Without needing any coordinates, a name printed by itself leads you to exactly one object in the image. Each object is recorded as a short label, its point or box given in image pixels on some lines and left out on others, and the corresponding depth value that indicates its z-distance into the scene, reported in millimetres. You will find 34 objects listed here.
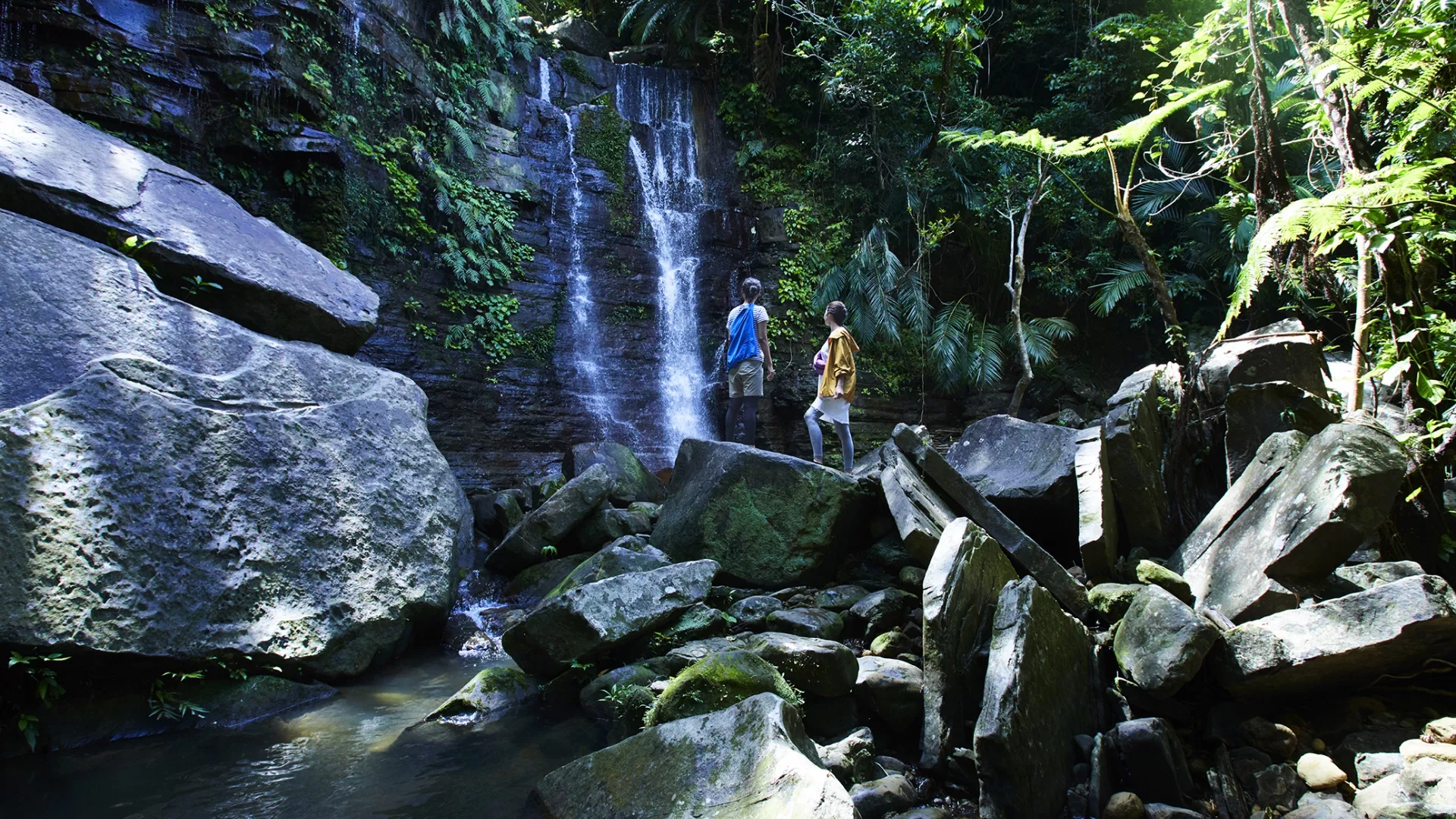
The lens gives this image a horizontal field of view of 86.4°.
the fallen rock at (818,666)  4203
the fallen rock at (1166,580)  4320
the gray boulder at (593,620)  4609
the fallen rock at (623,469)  8672
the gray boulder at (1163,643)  3443
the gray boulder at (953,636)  3699
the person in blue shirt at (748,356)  8102
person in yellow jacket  7137
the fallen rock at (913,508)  5184
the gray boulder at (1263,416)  4914
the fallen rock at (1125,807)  3090
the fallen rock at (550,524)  7156
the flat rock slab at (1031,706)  3105
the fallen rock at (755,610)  5164
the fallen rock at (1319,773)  3125
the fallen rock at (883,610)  5031
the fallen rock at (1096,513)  4832
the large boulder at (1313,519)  3693
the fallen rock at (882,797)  3299
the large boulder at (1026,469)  5734
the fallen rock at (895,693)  4113
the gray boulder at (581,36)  15703
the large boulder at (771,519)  5887
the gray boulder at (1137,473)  5141
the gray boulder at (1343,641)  3230
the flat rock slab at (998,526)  4656
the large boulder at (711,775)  2766
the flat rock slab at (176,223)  5113
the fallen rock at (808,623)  4848
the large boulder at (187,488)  3982
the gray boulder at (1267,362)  5250
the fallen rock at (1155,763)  3211
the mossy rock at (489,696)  4516
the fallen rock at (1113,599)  4285
